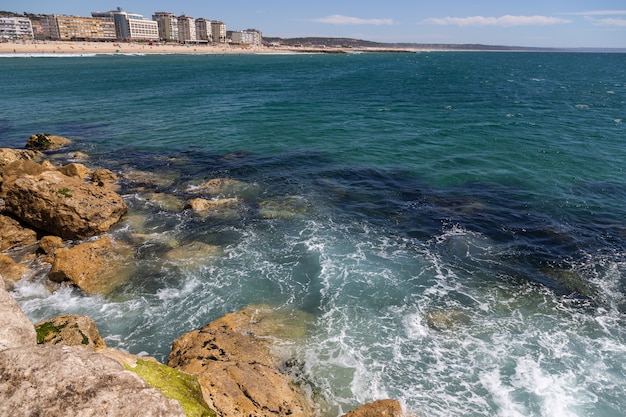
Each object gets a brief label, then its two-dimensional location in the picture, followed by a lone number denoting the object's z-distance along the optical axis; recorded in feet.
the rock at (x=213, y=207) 71.82
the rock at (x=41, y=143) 108.37
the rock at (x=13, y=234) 60.23
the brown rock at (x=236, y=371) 30.60
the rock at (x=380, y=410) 28.63
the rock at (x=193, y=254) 57.31
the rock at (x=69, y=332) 32.19
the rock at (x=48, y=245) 58.23
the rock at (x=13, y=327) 20.49
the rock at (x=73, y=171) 80.38
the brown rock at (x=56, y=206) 60.95
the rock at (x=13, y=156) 85.20
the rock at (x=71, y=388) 14.93
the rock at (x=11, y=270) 50.75
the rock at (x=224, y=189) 80.69
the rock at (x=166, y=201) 73.72
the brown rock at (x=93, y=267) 50.72
